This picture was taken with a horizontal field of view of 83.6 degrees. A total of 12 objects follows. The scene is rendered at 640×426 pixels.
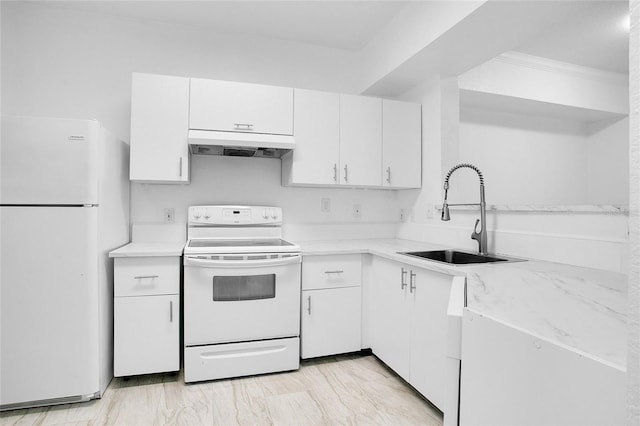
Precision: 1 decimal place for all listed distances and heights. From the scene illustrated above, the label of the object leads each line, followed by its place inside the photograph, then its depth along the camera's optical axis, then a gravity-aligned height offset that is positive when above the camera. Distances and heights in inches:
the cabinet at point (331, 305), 93.8 -24.7
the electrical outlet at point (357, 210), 123.6 +0.8
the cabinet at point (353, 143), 103.9 +21.2
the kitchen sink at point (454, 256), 80.7 -10.6
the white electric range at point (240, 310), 84.5 -24.1
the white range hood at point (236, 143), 92.7 +18.2
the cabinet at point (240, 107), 95.3 +28.7
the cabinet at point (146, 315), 82.0 -24.2
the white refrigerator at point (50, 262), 71.4 -10.5
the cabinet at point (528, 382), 20.8 -11.4
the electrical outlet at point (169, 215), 105.2 -1.1
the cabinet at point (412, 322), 69.7 -24.6
